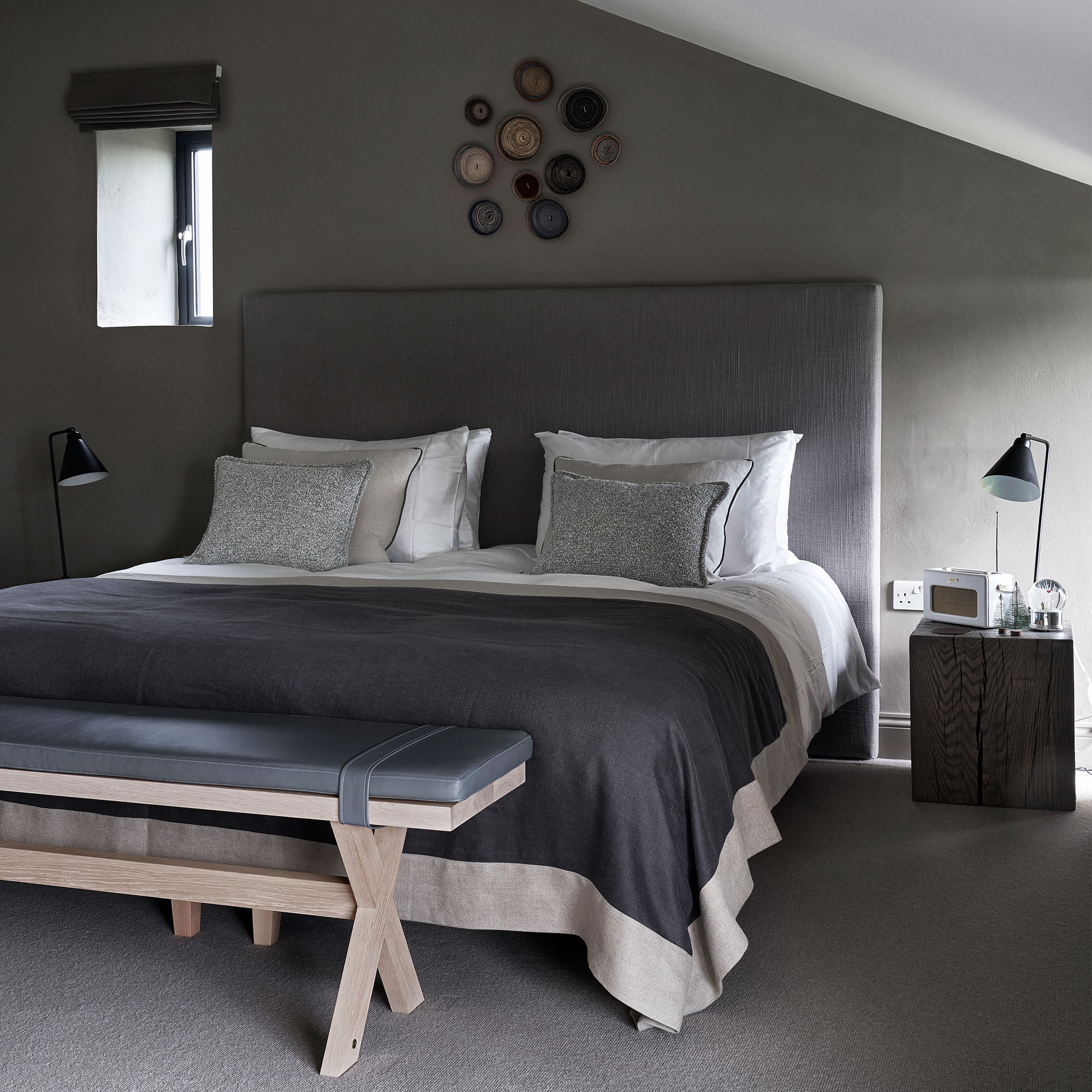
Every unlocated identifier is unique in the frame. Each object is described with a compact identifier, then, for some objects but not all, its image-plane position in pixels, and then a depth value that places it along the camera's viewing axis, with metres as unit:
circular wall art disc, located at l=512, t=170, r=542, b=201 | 3.85
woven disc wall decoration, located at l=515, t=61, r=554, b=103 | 3.80
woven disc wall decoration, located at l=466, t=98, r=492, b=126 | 3.88
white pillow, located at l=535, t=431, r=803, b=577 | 3.30
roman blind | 4.05
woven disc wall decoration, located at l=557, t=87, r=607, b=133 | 3.77
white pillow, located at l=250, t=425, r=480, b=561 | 3.58
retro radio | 3.13
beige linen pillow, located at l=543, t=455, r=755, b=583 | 3.19
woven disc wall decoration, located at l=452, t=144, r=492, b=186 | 3.89
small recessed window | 4.34
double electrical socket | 3.62
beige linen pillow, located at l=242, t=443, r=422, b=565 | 3.47
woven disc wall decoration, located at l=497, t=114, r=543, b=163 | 3.84
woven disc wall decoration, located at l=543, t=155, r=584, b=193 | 3.81
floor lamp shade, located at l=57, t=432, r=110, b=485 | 3.90
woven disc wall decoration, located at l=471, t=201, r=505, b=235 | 3.91
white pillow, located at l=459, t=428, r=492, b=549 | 3.73
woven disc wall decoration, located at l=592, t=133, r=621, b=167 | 3.78
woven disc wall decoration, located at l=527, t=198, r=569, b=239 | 3.85
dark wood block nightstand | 2.97
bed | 1.79
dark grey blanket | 1.77
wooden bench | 1.62
